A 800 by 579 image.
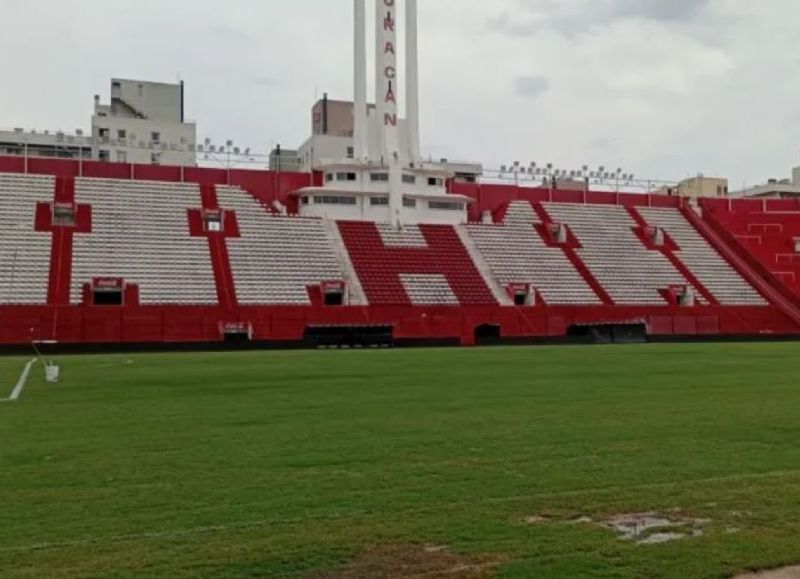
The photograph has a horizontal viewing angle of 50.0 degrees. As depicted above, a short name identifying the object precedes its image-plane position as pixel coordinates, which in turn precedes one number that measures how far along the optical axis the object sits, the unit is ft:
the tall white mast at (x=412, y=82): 211.61
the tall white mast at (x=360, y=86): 207.00
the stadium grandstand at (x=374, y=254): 158.92
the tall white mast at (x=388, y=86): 208.03
